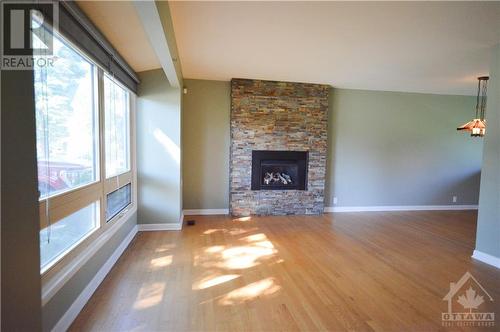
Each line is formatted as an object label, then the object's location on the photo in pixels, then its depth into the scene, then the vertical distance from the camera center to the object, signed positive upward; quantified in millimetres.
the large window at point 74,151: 1751 -65
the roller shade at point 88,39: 1782 +858
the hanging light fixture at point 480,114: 4012 +819
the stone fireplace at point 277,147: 4945 +13
